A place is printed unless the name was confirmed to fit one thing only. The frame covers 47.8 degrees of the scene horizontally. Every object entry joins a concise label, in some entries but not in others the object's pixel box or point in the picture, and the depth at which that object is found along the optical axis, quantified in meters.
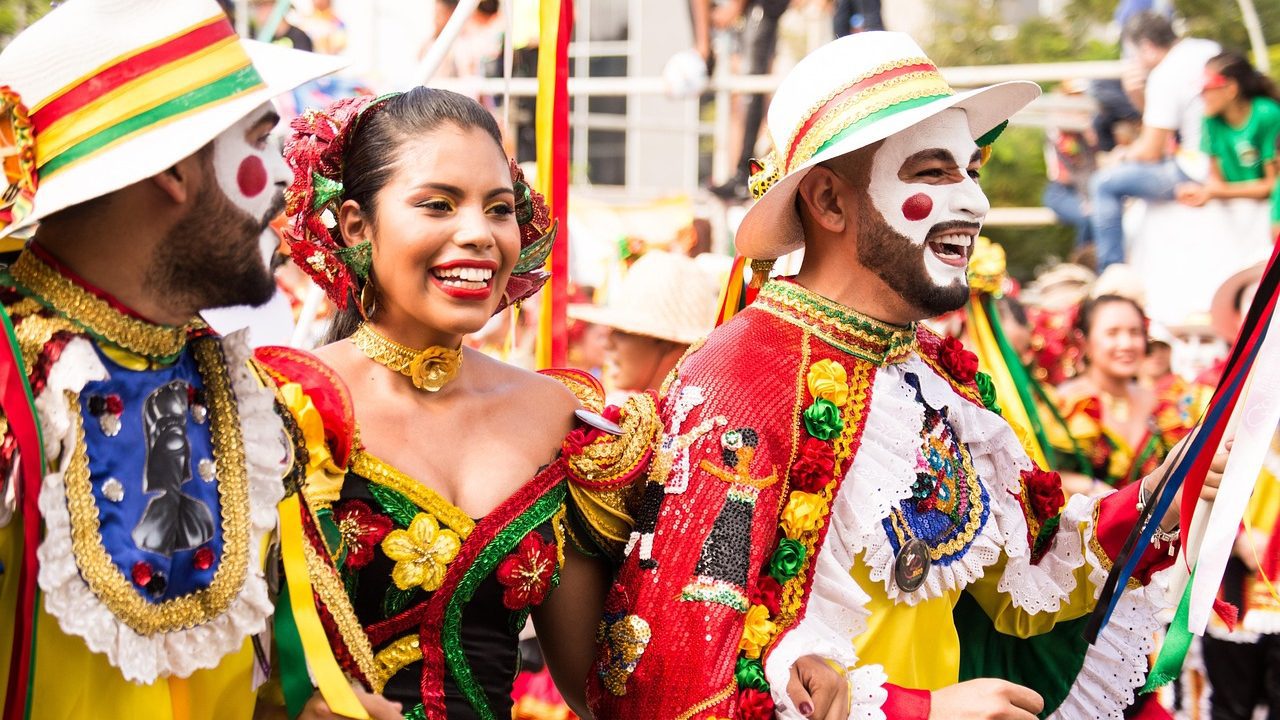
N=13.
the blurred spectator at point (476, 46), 9.47
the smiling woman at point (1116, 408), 5.86
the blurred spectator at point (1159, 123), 7.96
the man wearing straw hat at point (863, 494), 2.65
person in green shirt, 7.46
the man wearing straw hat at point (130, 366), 1.90
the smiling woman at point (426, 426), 2.53
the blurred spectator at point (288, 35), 8.20
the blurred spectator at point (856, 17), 9.39
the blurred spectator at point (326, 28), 10.06
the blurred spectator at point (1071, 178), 9.41
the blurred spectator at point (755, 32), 10.58
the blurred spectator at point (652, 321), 4.88
